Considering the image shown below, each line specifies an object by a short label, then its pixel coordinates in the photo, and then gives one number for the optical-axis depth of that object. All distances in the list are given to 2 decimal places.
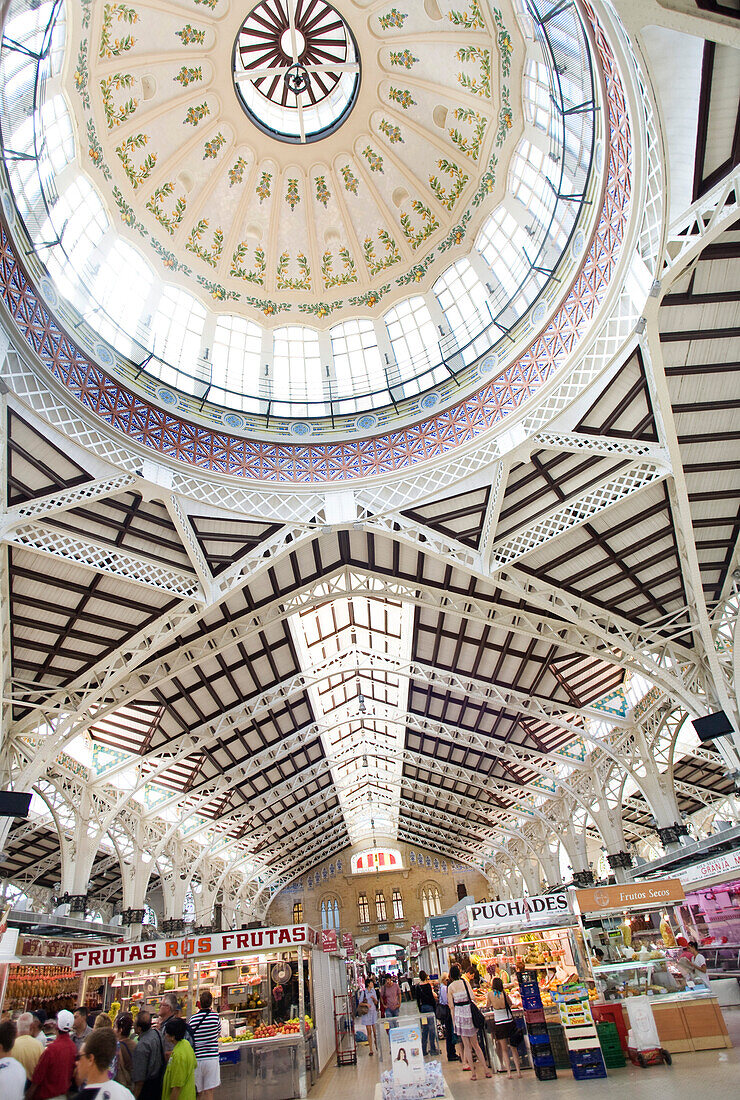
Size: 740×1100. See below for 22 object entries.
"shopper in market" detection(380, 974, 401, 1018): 23.20
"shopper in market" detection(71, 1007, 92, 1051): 9.88
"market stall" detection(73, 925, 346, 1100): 13.70
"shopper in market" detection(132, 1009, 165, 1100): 7.82
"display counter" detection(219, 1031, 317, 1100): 13.50
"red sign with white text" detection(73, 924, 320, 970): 14.49
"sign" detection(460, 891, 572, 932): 14.81
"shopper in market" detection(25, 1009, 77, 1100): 6.57
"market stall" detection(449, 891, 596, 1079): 12.16
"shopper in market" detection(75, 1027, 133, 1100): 4.93
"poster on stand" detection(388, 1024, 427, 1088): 9.71
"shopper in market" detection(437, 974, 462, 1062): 16.03
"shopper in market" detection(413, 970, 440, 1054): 15.69
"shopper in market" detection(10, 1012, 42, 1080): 7.17
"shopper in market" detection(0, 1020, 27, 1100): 5.81
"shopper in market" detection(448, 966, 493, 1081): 13.52
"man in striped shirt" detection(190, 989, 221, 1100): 9.35
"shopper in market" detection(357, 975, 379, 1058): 22.17
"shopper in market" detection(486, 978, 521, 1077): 12.68
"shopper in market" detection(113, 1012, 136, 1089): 9.60
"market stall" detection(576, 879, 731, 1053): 11.85
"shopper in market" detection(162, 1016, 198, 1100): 7.46
